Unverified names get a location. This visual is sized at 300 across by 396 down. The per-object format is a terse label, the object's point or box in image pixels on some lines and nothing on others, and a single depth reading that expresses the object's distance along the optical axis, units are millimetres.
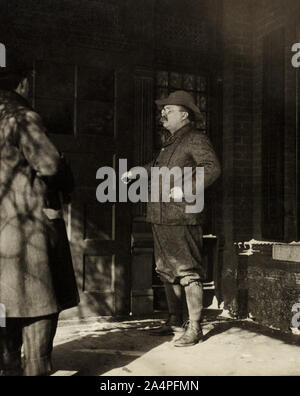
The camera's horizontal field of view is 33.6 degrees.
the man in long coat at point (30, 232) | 2934
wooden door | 5684
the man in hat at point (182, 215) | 4598
